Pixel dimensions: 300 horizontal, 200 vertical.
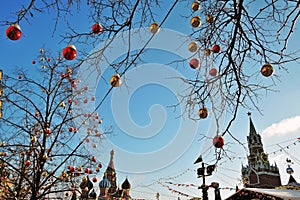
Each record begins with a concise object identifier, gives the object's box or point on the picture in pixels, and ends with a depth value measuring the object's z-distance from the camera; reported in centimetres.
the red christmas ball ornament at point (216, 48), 239
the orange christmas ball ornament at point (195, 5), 231
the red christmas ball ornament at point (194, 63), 242
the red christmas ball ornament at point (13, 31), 179
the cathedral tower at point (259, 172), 4122
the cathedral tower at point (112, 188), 2786
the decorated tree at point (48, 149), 565
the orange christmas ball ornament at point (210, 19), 241
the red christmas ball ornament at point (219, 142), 210
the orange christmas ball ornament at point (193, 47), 246
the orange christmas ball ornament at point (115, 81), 188
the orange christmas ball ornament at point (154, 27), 209
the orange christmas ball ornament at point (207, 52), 254
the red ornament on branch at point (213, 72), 256
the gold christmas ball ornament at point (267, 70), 196
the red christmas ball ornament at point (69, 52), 188
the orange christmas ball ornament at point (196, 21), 226
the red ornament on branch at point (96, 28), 207
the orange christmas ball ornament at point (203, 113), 221
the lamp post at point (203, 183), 976
